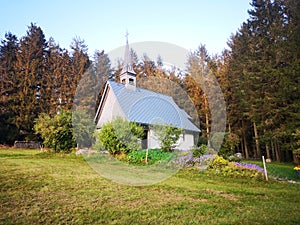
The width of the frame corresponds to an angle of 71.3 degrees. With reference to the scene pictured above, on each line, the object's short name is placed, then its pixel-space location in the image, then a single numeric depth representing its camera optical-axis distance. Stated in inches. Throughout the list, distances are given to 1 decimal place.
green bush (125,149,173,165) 414.7
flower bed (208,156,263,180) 313.9
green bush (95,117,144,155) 445.4
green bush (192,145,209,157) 422.7
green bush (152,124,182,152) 449.7
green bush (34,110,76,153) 512.4
